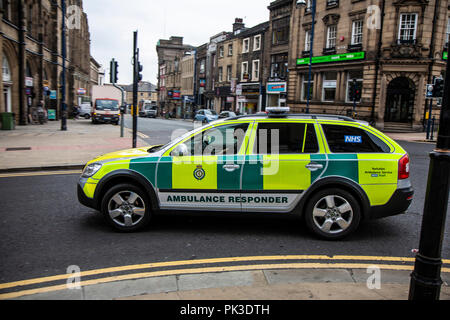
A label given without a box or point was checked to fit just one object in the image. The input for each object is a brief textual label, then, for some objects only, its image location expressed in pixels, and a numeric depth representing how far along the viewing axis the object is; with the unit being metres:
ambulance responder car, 5.07
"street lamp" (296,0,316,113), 26.95
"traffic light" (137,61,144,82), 14.93
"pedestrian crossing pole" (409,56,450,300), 3.01
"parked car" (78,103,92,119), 44.56
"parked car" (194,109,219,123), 37.99
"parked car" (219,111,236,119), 31.80
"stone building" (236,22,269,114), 42.75
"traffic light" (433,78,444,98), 20.08
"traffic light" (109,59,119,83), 15.78
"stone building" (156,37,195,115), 80.75
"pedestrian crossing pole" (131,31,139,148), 13.72
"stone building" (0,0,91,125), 26.00
